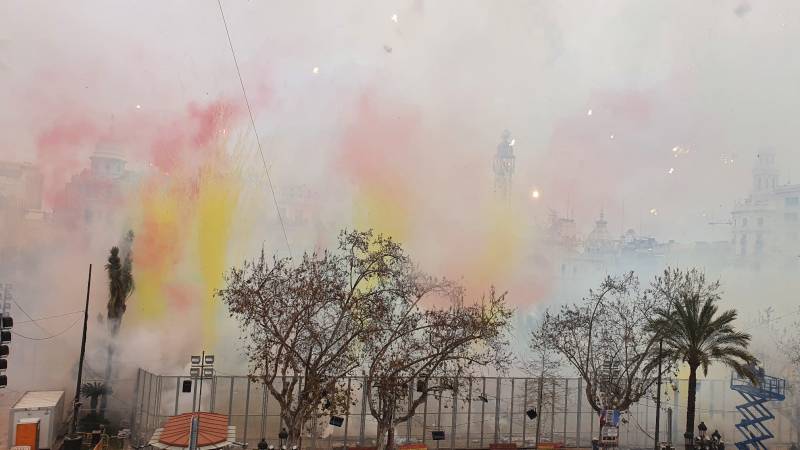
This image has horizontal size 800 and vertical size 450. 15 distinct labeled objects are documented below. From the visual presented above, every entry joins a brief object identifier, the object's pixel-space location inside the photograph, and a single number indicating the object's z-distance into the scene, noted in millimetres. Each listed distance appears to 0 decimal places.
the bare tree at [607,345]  23609
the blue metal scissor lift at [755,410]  26891
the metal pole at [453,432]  25009
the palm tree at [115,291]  29266
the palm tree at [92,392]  26672
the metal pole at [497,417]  25547
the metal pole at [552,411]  26094
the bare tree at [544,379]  25844
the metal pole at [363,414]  23305
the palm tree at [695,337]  23500
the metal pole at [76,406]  22812
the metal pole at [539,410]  25444
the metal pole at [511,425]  25308
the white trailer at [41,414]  22344
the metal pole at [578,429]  26859
